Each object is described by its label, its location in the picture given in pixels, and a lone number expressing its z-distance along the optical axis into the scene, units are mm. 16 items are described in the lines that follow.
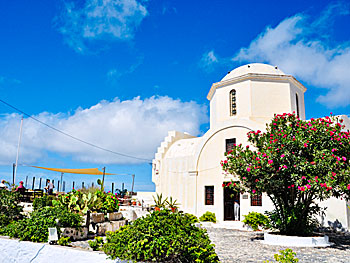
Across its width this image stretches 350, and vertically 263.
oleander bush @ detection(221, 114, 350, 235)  10336
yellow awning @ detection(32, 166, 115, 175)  26478
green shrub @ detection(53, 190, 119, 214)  11570
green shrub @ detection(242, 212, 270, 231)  15336
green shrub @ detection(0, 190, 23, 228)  11191
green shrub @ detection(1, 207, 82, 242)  8055
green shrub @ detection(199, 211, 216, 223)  17328
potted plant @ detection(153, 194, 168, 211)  18712
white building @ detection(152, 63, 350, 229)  17750
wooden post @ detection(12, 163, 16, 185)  21608
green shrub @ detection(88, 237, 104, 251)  6801
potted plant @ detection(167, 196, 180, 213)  18844
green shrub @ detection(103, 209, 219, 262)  5316
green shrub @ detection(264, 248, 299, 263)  4797
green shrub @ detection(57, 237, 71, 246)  7541
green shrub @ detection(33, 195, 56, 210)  14580
